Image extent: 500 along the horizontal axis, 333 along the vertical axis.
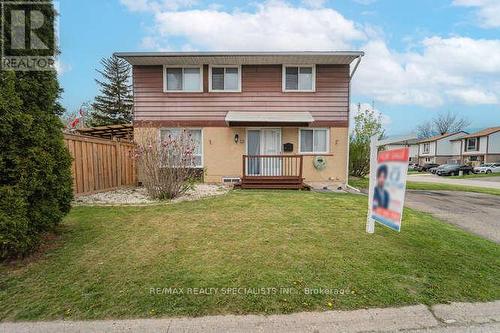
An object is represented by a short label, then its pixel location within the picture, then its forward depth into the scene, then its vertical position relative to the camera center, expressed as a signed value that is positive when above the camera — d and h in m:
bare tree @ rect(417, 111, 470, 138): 67.00 +7.30
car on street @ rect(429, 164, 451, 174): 40.39 -2.46
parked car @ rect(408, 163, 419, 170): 57.30 -2.56
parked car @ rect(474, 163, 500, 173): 40.31 -1.96
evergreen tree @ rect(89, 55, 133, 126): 36.59 +7.83
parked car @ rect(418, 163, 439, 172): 51.54 -2.33
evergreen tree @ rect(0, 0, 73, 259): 3.35 -0.14
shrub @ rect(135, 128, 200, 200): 8.10 -0.40
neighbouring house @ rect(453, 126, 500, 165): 47.16 +1.48
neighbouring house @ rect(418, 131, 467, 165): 55.56 +1.18
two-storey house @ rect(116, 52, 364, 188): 12.18 +2.06
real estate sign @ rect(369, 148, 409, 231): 3.16 -0.40
